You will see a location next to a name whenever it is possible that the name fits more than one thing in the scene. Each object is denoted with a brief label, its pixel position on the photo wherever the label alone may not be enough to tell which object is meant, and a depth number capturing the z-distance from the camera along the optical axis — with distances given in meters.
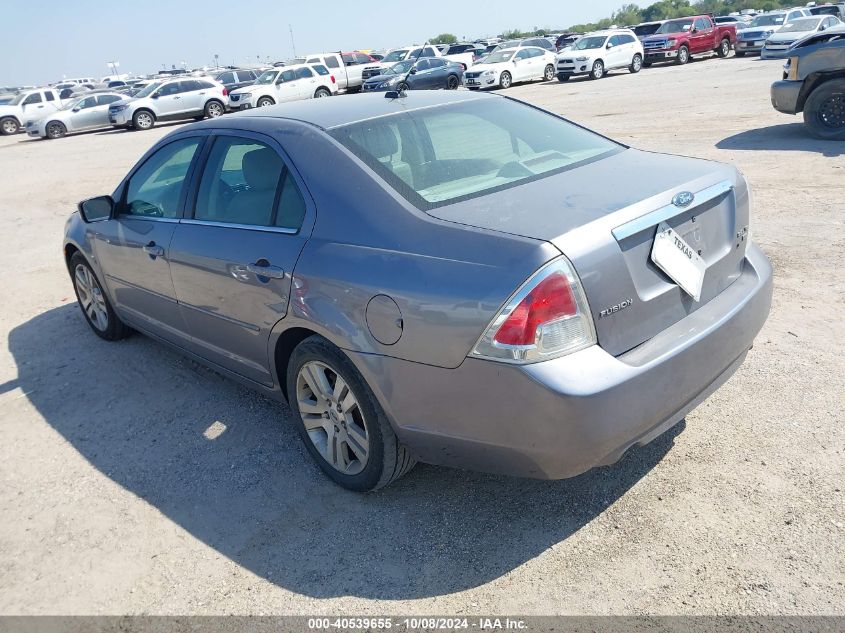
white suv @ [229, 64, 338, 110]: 27.46
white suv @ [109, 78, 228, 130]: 26.59
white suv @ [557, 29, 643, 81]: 28.83
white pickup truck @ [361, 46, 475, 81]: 32.88
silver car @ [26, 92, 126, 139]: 27.42
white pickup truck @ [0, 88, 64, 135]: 31.30
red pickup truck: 31.09
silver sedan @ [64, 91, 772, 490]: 2.52
